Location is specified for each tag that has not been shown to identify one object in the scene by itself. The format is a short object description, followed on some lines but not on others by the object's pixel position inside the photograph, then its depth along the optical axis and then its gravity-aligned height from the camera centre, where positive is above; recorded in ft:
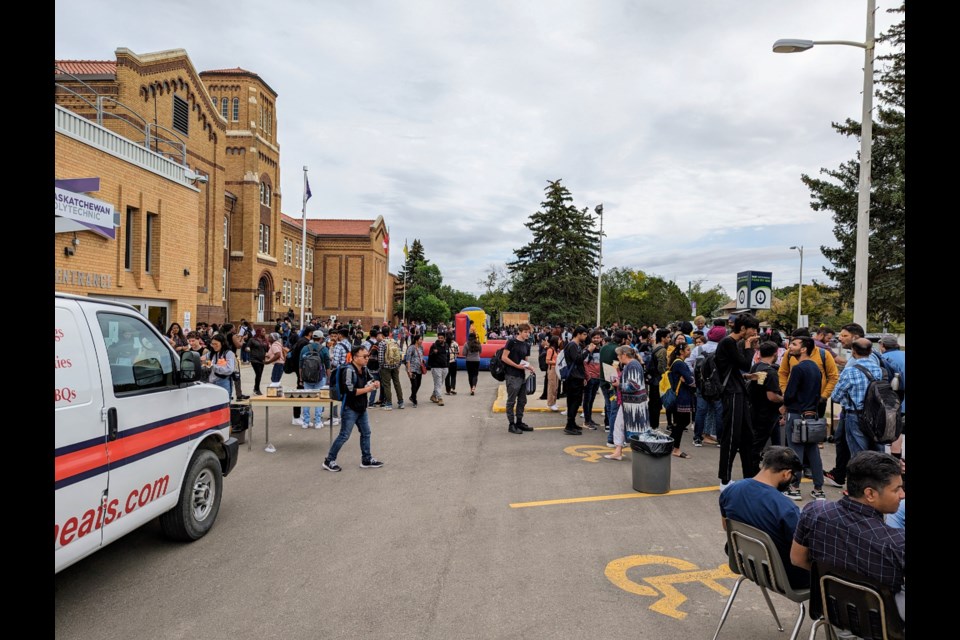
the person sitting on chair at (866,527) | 9.68 -3.76
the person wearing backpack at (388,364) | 43.57 -4.14
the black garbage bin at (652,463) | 22.99 -6.11
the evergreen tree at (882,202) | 70.23 +15.05
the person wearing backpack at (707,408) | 32.76 -5.48
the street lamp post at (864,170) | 35.17 +9.33
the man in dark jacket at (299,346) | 38.21 -2.48
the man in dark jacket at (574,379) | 35.14 -4.12
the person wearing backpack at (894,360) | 22.53 -1.83
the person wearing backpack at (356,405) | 25.76 -4.38
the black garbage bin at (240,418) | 28.07 -5.46
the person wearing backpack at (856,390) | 22.38 -2.96
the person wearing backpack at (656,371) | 32.22 -3.24
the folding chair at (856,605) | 9.23 -4.90
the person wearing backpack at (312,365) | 35.57 -3.44
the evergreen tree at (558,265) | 175.42 +15.18
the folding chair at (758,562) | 11.23 -5.08
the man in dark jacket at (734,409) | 22.43 -3.77
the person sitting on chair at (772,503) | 11.87 -4.05
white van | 12.43 -3.20
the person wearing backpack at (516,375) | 36.78 -4.11
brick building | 64.49 +18.04
